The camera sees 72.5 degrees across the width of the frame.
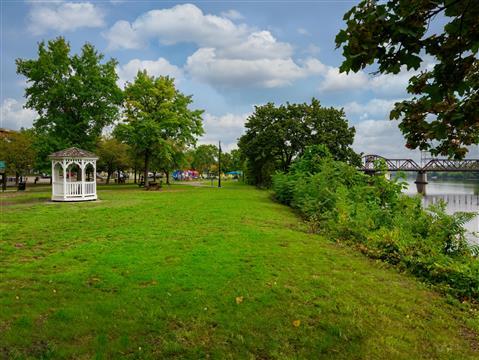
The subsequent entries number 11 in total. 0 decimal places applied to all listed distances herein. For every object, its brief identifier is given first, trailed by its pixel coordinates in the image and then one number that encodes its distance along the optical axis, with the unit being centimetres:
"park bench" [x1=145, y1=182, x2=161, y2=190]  3169
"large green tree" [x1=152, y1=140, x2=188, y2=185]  3178
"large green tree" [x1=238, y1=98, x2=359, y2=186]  3275
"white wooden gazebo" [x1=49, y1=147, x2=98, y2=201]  1869
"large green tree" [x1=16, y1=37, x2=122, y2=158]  2956
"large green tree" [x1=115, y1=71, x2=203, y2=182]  3097
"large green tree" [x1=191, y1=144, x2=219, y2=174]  8181
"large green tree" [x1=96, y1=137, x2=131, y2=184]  4003
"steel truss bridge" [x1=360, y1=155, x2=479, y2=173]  6519
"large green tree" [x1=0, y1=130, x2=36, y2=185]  2991
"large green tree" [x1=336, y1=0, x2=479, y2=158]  252
